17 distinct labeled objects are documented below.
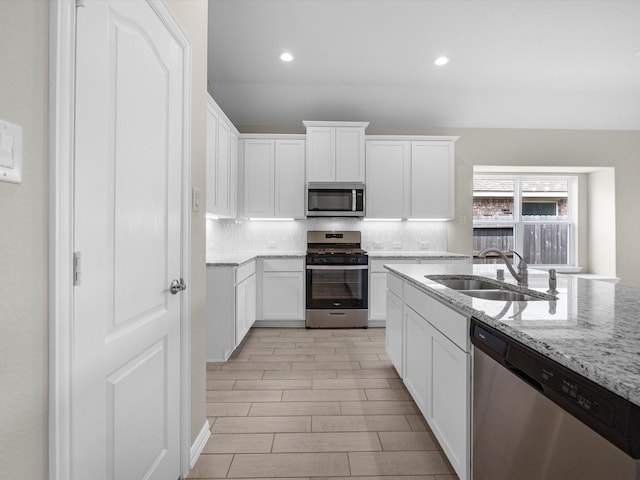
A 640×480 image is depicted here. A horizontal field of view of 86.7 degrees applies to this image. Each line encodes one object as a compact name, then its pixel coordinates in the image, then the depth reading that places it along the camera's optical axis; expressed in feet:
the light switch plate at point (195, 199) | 5.54
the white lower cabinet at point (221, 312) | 9.77
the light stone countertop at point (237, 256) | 9.93
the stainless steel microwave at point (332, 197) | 13.96
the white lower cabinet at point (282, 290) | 13.20
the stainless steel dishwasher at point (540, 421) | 2.25
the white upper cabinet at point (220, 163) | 10.51
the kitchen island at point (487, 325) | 2.61
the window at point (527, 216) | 17.19
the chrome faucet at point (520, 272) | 5.79
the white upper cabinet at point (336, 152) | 13.91
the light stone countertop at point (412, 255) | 13.34
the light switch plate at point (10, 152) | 2.19
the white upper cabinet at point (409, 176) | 14.30
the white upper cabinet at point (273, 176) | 14.12
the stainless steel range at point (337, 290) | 13.21
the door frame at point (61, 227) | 2.64
